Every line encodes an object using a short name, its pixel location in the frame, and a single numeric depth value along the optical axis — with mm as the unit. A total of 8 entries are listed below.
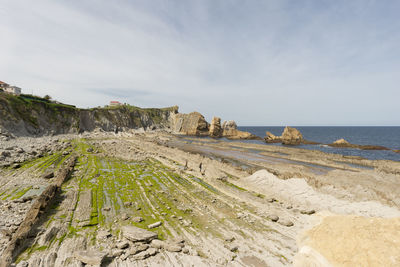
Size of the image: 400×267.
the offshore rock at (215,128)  121625
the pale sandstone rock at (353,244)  7289
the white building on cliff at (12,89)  79344
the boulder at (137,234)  10188
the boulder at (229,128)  118562
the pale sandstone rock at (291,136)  87281
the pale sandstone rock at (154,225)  11819
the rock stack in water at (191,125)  130125
